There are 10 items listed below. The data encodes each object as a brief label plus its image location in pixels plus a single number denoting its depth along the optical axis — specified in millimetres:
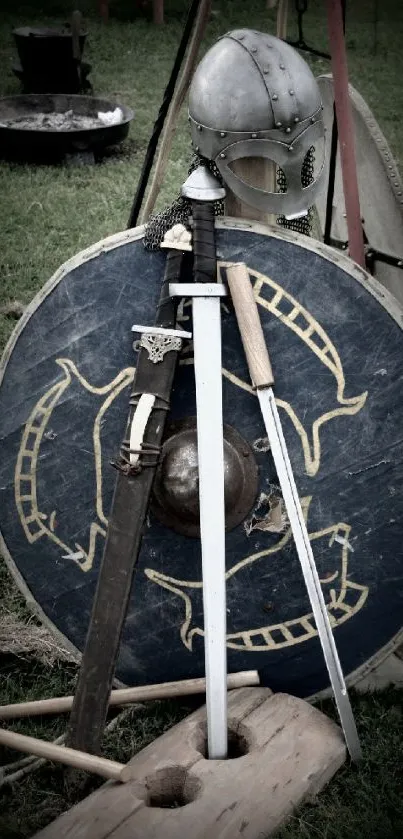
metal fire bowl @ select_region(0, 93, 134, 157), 6988
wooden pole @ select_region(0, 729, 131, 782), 2227
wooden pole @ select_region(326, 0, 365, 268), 2875
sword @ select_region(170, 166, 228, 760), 2266
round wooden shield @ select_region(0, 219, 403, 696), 2414
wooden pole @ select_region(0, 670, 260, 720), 2508
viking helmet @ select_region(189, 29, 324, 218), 2395
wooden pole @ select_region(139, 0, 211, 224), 2893
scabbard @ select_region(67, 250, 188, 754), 2324
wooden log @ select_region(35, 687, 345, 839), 2096
